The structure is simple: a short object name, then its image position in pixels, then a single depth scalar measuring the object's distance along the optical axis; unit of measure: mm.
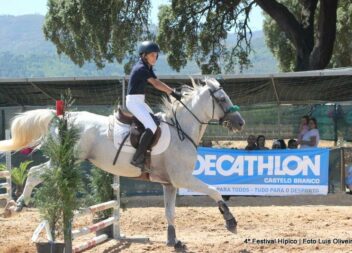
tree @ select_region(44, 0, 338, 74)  23062
